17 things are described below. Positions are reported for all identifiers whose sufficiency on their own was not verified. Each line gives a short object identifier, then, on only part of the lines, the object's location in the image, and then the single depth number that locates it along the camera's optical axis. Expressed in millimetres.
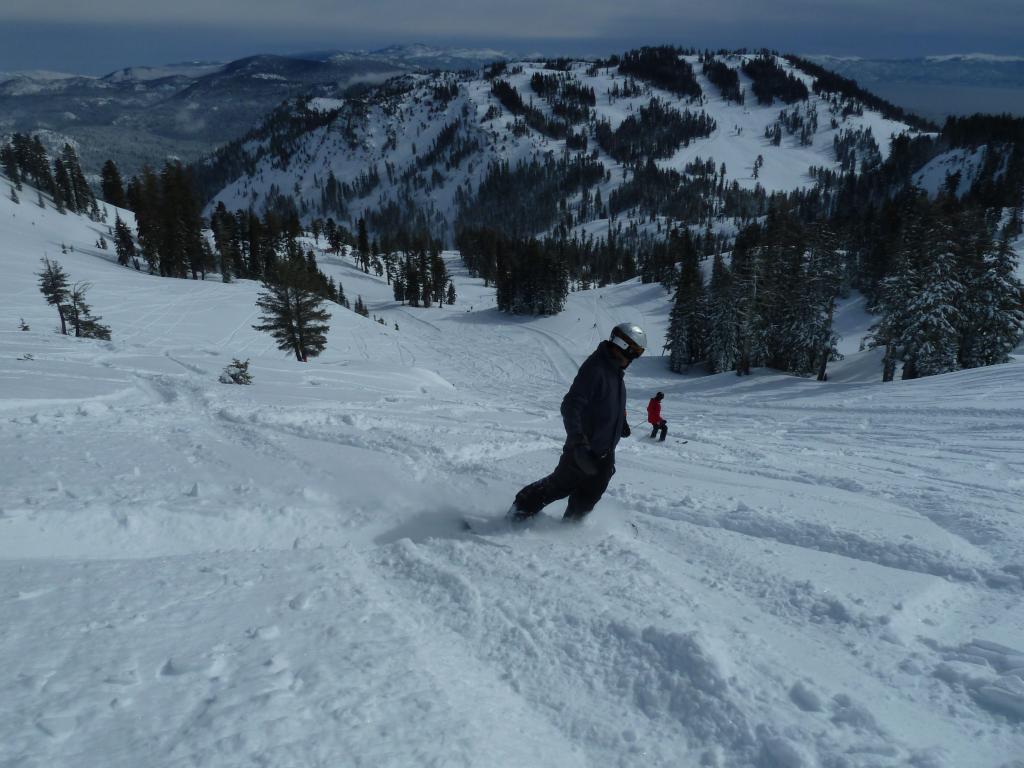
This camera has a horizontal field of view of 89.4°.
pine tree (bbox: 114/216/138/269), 66438
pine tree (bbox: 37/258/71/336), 27062
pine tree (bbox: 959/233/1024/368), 30802
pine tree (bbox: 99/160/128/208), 89625
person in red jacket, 12453
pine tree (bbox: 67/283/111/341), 27203
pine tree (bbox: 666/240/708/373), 48875
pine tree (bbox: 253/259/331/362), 32469
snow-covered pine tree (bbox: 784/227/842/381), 34156
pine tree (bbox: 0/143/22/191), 82125
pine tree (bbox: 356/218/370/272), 119388
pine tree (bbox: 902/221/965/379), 27625
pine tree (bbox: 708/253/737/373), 43812
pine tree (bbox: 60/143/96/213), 83625
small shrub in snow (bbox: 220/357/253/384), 13750
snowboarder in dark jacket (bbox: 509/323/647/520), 5332
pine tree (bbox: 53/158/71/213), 82000
